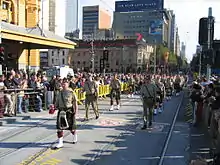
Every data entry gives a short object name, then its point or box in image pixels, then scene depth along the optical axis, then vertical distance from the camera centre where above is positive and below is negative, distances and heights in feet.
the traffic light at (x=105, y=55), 98.78 +5.93
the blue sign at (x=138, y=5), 418.92 +85.44
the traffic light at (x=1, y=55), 43.48 +2.54
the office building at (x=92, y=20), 372.99 +62.31
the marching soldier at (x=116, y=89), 61.31 -2.01
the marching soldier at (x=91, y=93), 46.26 -2.06
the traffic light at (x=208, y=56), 47.35 +2.86
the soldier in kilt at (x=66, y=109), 30.99 -2.78
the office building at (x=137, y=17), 400.88 +68.80
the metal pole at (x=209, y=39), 49.88 +5.66
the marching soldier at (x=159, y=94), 55.33 -2.70
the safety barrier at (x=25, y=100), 45.88 -3.24
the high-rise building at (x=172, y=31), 526.74 +69.97
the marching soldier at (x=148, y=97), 40.52 -2.23
